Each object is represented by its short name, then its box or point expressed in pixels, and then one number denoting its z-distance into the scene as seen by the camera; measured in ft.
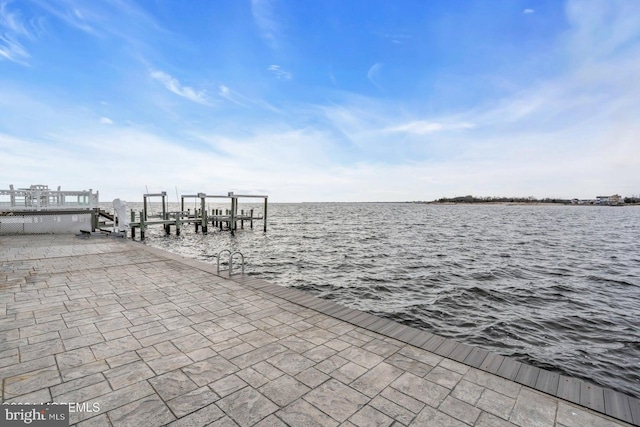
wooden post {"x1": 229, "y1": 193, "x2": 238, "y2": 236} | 95.72
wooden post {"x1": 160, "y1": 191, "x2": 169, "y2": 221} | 89.55
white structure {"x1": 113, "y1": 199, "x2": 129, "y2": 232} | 51.32
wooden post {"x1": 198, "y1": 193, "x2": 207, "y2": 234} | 90.43
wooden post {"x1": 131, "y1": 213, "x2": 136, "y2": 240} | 76.82
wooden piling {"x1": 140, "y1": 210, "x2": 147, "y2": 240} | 74.29
